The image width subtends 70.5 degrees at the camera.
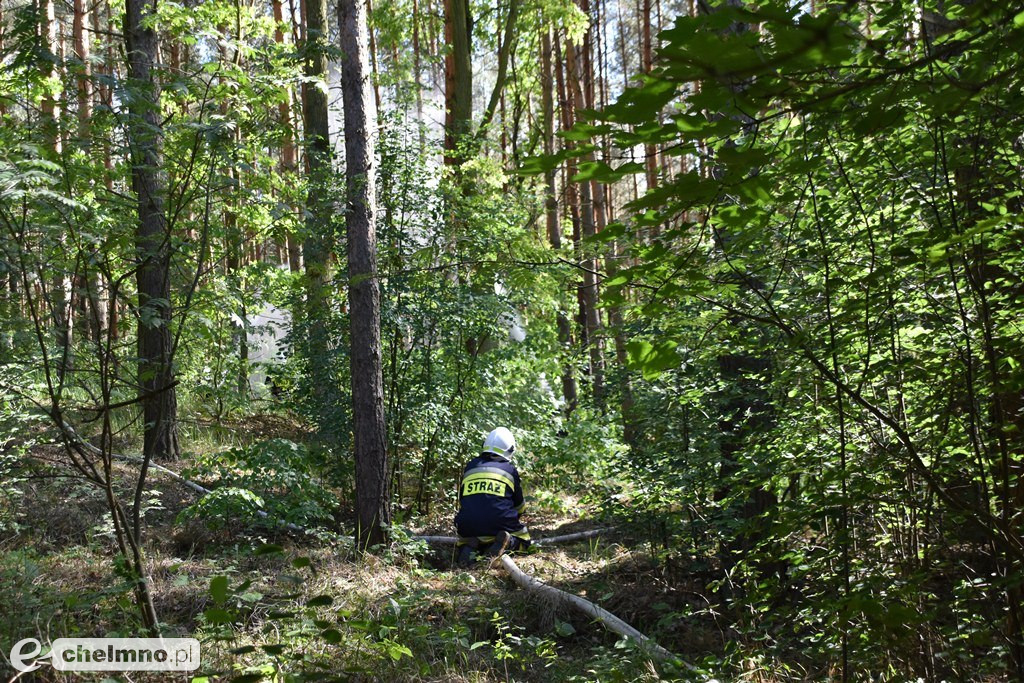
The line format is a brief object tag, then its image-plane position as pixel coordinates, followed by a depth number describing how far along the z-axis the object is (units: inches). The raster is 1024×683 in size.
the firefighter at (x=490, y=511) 284.0
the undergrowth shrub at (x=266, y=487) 234.7
